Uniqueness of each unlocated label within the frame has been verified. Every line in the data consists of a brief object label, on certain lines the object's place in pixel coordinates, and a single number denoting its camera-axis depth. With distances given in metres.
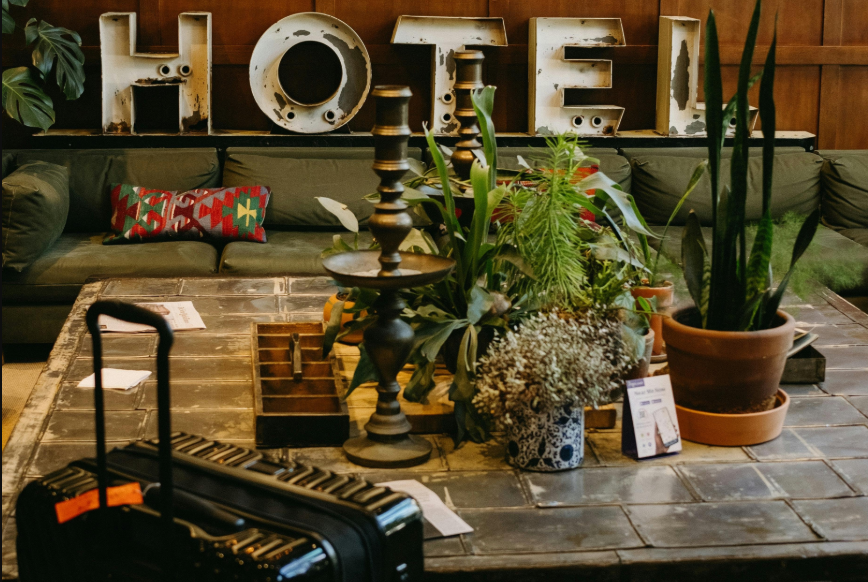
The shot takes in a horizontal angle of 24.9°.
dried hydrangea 3.54
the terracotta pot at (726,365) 3.71
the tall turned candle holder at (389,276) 3.56
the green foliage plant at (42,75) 6.67
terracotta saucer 3.75
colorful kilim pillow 6.89
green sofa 6.37
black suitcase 3.07
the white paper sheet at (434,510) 3.42
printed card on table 3.70
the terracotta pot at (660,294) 4.01
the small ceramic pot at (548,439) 3.62
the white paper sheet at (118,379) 4.03
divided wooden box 3.74
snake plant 3.67
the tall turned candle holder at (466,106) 3.97
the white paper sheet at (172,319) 4.48
